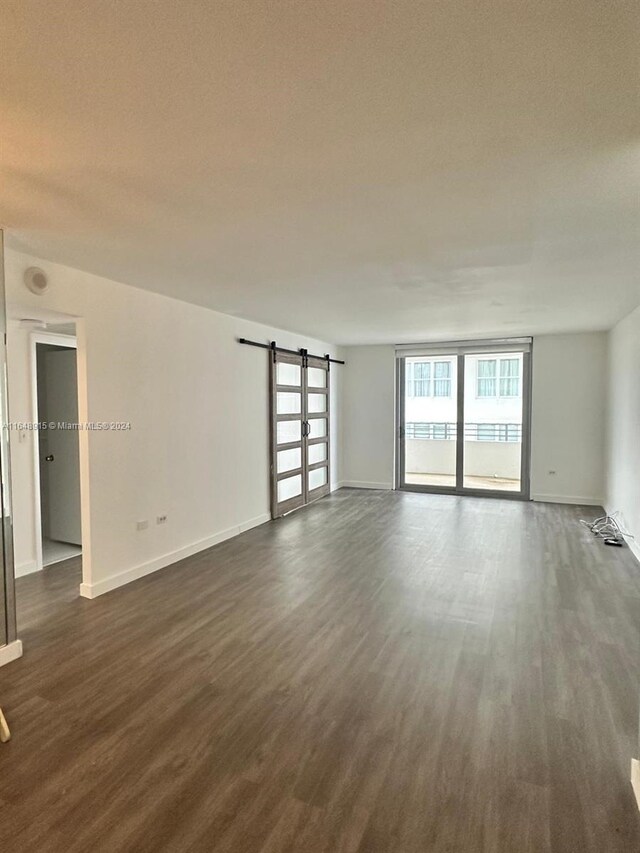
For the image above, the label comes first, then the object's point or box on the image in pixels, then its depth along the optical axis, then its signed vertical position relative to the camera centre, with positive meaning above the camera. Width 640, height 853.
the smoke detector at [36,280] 3.17 +0.88
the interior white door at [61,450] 4.93 -0.50
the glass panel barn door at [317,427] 7.30 -0.36
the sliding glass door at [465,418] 7.48 -0.21
